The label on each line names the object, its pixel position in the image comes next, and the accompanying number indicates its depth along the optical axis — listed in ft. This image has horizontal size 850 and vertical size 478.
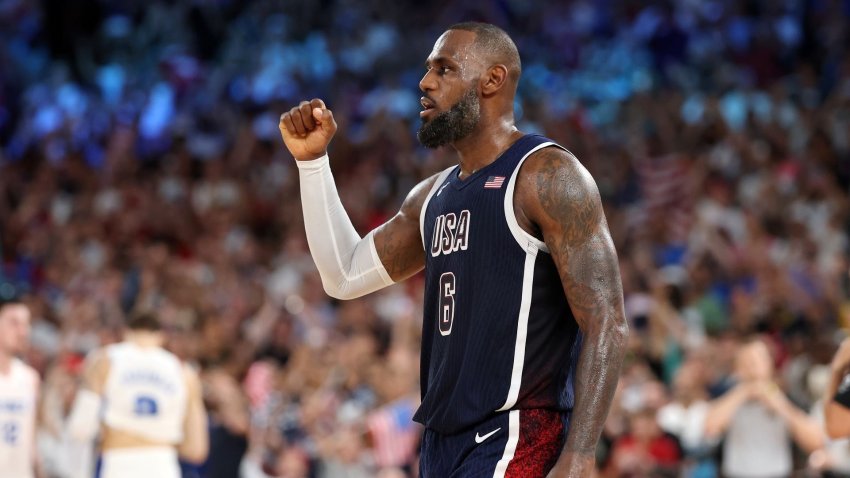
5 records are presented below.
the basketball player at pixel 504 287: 24.91
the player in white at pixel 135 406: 57.00
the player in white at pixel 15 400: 54.13
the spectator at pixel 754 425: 62.69
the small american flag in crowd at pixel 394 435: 67.46
